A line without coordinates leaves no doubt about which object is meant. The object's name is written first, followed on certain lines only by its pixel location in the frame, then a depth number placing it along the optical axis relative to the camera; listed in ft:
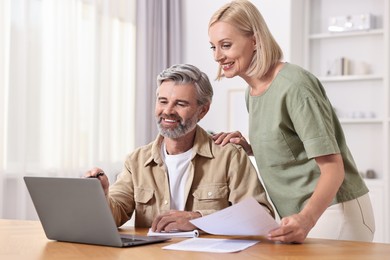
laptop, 6.09
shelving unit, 18.92
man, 7.88
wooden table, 5.61
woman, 6.74
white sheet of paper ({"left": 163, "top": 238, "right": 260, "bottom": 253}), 5.92
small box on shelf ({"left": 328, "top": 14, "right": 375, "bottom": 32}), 18.90
